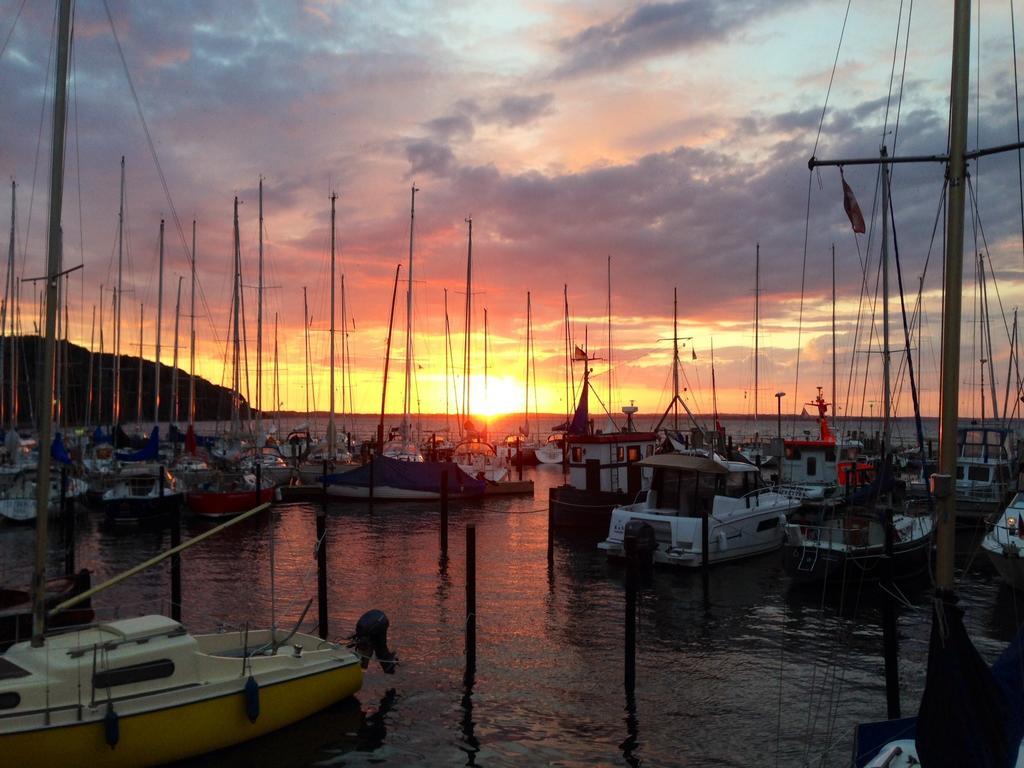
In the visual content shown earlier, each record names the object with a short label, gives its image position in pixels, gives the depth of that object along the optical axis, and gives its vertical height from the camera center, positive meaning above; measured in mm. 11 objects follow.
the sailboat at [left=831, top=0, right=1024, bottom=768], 7230 -2162
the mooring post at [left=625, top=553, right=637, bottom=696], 15484 -4094
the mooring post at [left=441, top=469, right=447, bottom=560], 29469 -3694
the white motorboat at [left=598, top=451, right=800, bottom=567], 26250 -3245
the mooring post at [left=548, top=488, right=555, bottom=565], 27311 -4192
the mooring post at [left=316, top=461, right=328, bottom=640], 17614 -3668
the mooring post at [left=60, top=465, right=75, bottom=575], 22923 -3372
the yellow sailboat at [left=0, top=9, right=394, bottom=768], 11352 -4032
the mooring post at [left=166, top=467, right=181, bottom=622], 18062 -3904
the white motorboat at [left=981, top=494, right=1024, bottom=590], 22125 -3544
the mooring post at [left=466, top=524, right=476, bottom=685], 16422 -4184
